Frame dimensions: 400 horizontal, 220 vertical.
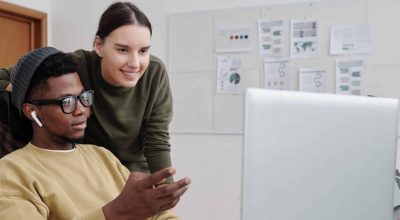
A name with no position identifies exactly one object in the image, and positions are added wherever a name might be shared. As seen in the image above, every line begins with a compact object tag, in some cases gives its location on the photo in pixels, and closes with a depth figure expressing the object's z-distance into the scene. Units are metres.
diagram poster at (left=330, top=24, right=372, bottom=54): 2.49
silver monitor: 0.67
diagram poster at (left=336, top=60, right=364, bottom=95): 2.50
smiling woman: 1.46
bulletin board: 2.46
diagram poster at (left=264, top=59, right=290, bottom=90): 2.63
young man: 1.08
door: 2.87
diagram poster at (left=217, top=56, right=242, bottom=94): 2.71
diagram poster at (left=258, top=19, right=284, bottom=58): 2.64
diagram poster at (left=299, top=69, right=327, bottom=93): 2.57
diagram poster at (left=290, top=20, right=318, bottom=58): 2.59
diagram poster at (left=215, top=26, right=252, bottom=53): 2.70
